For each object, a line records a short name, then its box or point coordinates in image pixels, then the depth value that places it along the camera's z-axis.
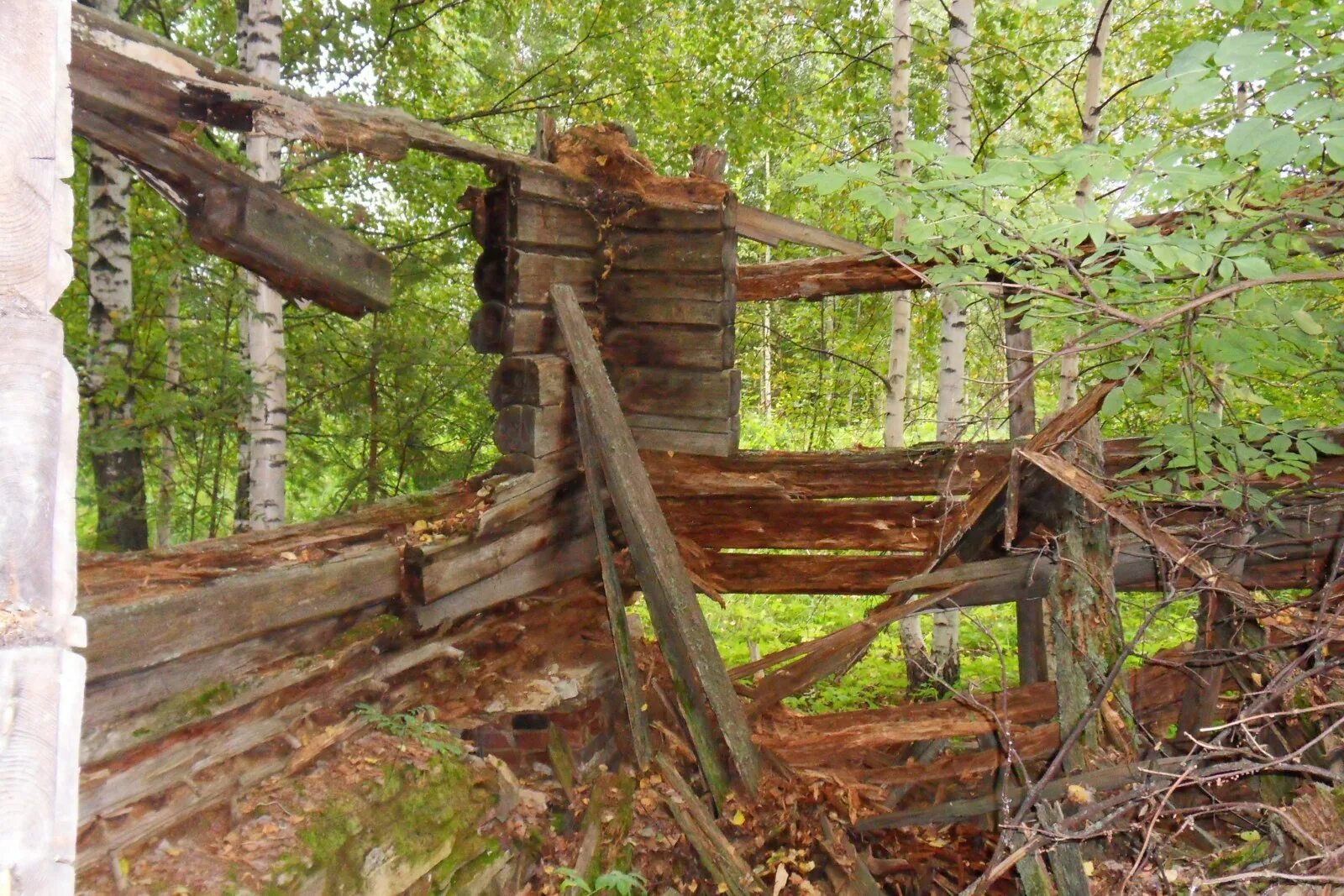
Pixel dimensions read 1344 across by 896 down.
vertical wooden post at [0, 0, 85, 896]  1.24
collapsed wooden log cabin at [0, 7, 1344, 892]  2.76
